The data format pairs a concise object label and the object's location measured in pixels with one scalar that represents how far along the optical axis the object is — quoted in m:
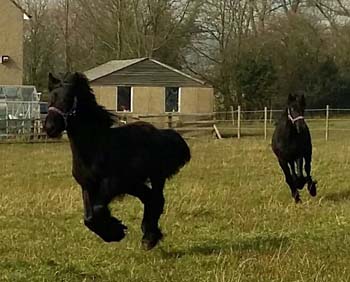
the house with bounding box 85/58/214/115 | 46.81
